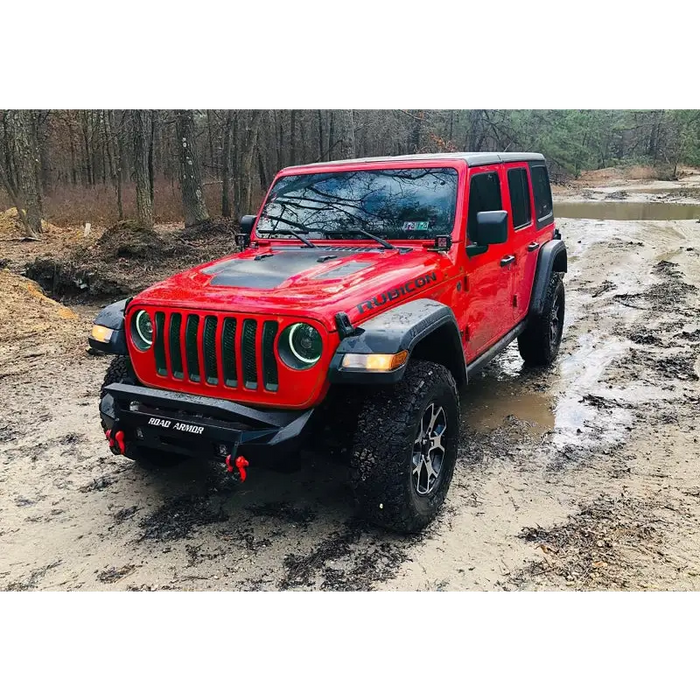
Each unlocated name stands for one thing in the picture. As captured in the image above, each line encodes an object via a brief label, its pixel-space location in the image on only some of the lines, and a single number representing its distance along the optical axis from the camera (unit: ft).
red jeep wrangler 10.47
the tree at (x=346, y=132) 46.52
